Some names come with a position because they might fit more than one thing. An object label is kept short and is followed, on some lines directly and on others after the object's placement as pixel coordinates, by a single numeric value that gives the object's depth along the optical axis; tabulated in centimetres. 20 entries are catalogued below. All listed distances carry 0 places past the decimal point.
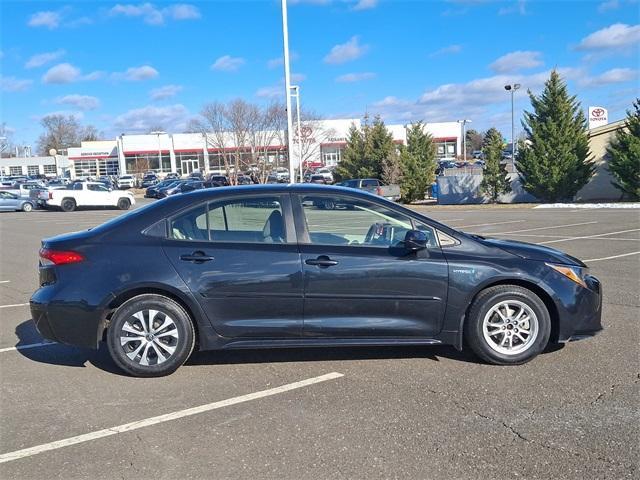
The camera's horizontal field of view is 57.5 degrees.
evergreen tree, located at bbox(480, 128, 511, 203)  3083
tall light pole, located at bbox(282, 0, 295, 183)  2112
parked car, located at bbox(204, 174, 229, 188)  4668
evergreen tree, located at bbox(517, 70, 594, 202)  2886
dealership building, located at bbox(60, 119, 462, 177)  7506
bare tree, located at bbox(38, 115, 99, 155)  12062
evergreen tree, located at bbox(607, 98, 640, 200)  2659
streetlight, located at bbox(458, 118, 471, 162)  8978
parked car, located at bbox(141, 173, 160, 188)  6712
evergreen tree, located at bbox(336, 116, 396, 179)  3878
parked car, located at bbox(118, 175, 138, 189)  6705
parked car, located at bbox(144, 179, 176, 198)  5059
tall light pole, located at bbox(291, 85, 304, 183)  3368
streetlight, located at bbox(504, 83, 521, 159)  3884
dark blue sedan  475
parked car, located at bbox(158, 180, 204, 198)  4762
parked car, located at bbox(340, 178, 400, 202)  3143
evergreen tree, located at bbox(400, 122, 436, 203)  3528
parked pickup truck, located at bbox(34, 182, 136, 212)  3378
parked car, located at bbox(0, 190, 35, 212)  3453
